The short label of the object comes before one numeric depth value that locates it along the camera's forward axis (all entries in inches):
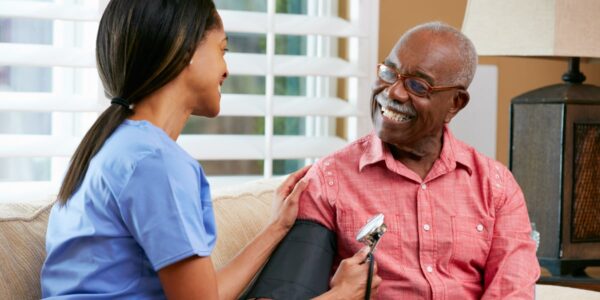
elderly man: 114.7
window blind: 135.7
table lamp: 145.9
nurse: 91.2
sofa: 100.4
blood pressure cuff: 110.3
